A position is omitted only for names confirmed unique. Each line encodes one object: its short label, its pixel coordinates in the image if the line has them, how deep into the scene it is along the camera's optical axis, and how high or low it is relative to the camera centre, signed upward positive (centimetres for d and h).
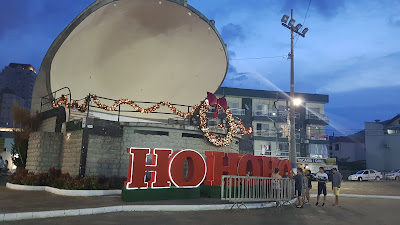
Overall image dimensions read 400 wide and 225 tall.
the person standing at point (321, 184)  1758 -105
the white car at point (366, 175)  4753 -138
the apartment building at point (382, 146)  5716 +336
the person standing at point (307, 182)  1800 -99
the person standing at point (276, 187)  1513 -110
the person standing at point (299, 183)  1612 -100
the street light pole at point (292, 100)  2556 +489
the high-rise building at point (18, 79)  16400 +3550
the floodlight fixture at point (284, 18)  2969 +1247
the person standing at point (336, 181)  1759 -88
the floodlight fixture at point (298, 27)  3021 +1204
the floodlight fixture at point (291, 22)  2959 +1210
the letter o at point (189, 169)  1562 -46
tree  2294 +157
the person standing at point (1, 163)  3981 -135
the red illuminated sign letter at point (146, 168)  1459 -47
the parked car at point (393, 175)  4894 -130
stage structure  1886 +546
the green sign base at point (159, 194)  1455 -161
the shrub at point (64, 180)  1702 -137
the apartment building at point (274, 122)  5703 +689
